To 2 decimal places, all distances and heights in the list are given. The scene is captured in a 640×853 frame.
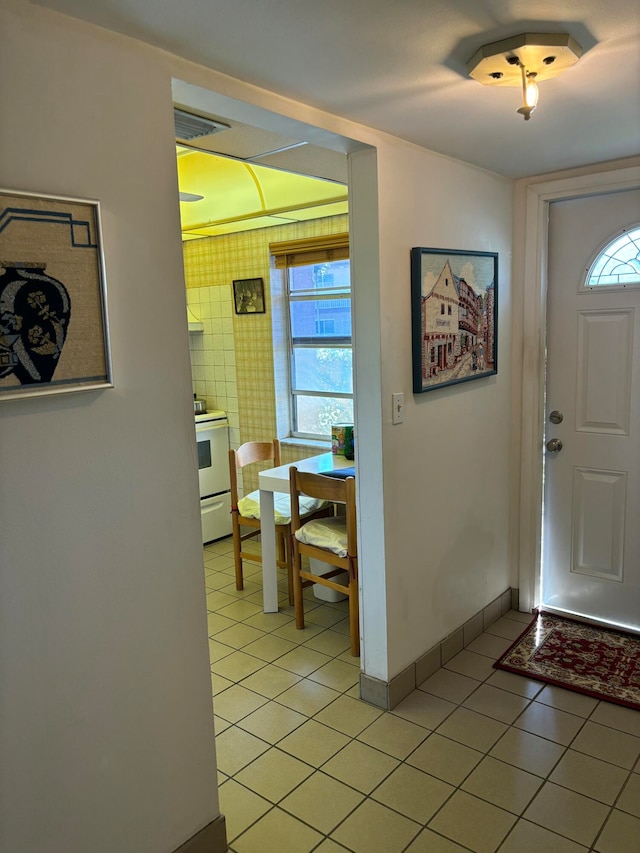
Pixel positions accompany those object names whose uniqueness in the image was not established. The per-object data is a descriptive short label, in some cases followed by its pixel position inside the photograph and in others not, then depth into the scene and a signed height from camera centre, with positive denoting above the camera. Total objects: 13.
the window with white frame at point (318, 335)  4.23 -0.01
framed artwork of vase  1.33 +0.10
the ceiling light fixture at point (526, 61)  1.56 +0.66
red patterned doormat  2.68 -1.47
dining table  3.47 -1.04
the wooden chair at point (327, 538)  3.02 -0.99
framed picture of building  2.55 +0.05
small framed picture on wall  4.51 +0.28
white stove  4.62 -0.97
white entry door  3.03 -0.46
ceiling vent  2.09 +0.70
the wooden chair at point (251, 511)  3.76 -1.02
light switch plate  2.47 -0.29
